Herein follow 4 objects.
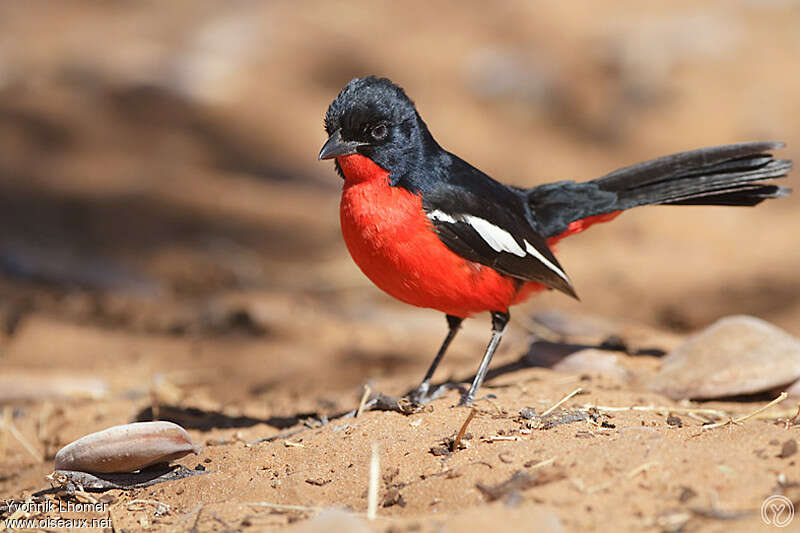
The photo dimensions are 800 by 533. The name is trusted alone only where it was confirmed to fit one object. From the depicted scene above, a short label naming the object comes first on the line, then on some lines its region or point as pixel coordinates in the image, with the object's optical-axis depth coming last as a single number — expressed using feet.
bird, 21.94
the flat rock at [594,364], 25.64
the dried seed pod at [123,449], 18.04
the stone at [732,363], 23.34
